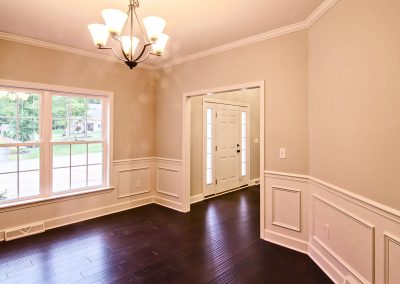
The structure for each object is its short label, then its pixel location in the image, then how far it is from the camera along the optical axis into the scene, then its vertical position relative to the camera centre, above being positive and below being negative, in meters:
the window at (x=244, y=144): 6.14 -0.04
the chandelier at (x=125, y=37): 1.83 +0.91
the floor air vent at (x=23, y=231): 3.15 -1.21
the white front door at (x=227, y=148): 5.40 -0.12
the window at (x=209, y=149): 5.17 -0.14
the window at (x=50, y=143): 3.28 -0.01
